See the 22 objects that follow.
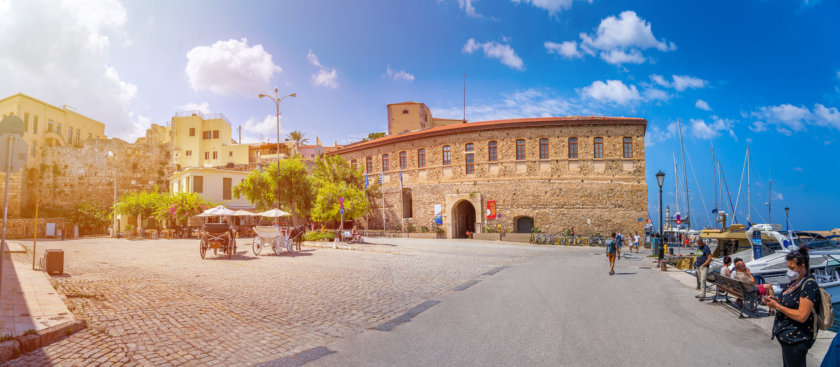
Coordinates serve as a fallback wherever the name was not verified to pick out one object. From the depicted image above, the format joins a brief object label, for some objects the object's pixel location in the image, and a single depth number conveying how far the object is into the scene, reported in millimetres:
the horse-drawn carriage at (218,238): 18109
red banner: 38650
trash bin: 12547
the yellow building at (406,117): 58906
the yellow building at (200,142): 64062
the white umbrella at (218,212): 25428
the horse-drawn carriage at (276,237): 20000
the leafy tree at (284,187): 37684
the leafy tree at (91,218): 50156
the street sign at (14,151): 6746
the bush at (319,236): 29047
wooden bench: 8211
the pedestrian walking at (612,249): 14697
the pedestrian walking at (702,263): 10104
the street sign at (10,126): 7180
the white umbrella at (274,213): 25514
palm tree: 71375
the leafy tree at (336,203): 33531
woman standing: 4234
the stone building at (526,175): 35625
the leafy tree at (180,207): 38594
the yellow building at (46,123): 49753
